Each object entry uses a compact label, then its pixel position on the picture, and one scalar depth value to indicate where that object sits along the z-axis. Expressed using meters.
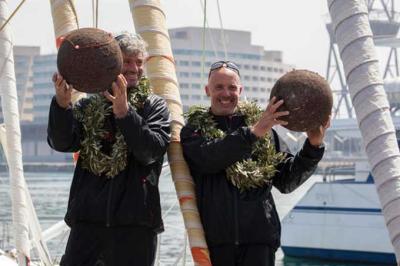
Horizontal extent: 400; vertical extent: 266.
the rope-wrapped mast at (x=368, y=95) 3.71
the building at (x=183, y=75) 168.62
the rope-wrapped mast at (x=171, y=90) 4.95
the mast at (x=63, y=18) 6.26
